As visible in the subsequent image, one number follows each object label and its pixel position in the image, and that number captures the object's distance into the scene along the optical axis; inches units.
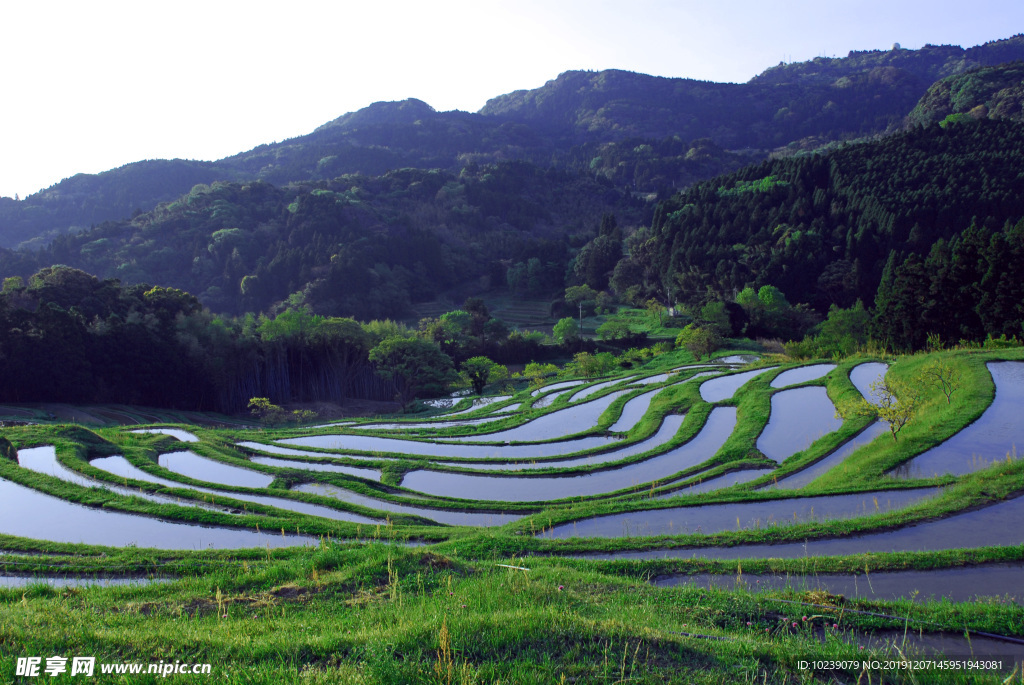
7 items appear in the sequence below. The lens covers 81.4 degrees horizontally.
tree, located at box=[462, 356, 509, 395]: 1715.1
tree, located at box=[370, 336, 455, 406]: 1619.1
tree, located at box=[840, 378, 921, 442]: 605.6
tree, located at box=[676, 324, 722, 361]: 1697.8
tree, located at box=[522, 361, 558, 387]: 1706.6
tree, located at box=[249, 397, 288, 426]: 1423.5
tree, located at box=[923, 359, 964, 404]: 717.3
